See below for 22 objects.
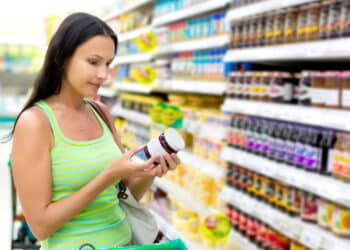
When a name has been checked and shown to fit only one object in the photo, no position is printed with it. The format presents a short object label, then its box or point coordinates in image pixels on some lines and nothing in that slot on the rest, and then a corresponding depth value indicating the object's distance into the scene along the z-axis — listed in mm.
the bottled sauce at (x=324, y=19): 2234
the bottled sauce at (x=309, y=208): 2376
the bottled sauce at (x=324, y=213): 2246
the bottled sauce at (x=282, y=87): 2543
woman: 1581
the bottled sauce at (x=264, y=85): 2691
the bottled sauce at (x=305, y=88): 2365
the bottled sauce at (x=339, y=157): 2136
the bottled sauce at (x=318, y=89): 2254
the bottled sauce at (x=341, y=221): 2146
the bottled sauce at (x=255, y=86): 2805
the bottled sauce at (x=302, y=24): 2404
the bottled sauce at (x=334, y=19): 2158
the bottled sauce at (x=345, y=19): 2092
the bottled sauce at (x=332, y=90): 2162
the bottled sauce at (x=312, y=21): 2314
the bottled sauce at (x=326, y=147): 2225
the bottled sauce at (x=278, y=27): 2615
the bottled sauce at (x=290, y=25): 2508
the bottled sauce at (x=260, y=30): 2803
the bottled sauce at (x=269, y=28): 2703
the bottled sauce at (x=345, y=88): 2086
